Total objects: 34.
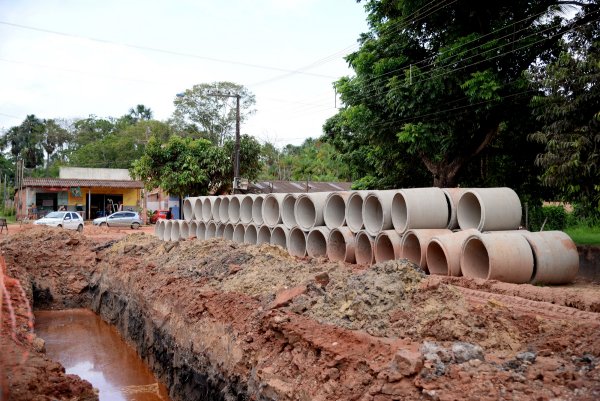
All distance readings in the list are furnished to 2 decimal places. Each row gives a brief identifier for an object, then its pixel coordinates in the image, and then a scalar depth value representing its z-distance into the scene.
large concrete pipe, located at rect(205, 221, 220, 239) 17.48
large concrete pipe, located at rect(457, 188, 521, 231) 9.56
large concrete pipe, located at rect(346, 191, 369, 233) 11.58
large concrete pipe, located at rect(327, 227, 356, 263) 11.56
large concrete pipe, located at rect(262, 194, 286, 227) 14.55
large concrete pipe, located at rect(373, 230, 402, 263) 10.40
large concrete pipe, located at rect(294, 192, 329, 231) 12.69
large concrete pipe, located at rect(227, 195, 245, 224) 16.44
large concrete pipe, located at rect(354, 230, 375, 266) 11.34
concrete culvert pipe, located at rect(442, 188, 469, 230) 10.32
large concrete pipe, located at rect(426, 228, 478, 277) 9.17
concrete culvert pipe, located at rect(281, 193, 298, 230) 13.77
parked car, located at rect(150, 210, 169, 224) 32.70
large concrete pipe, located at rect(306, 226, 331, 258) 12.74
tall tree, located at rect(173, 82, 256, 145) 42.22
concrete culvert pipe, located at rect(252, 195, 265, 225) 15.16
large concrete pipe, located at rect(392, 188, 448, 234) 10.10
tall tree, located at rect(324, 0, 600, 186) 12.80
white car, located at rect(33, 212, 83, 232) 28.20
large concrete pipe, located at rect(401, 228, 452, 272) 9.78
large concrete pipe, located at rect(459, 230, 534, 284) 8.61
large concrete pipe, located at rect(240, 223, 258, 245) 15.53
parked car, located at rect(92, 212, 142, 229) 31.81
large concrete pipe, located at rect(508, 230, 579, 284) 8.83
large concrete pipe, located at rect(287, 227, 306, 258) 13.44
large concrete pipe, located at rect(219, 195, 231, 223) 16.72
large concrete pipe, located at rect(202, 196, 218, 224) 17.64
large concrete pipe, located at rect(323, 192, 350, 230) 12.45
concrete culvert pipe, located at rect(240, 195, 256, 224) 15.62
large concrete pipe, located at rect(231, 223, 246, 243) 15.88
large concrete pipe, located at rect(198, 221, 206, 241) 18.29
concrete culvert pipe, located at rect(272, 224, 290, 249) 13.81
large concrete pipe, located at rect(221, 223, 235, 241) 16.58
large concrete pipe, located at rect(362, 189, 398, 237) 10.78
